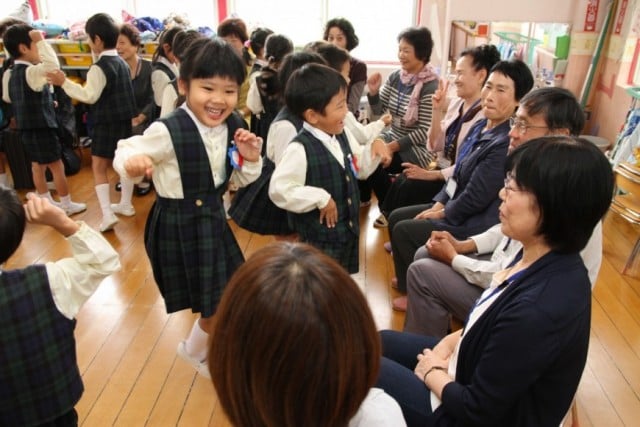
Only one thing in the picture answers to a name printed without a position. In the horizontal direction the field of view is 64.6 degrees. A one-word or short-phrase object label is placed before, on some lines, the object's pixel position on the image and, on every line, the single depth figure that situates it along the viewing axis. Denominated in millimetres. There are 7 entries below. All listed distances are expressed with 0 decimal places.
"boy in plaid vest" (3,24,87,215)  3213
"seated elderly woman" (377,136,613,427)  1093
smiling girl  1716
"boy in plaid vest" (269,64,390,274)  1960
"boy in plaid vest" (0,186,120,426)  1151
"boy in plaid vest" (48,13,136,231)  3168
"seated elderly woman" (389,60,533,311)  2143
